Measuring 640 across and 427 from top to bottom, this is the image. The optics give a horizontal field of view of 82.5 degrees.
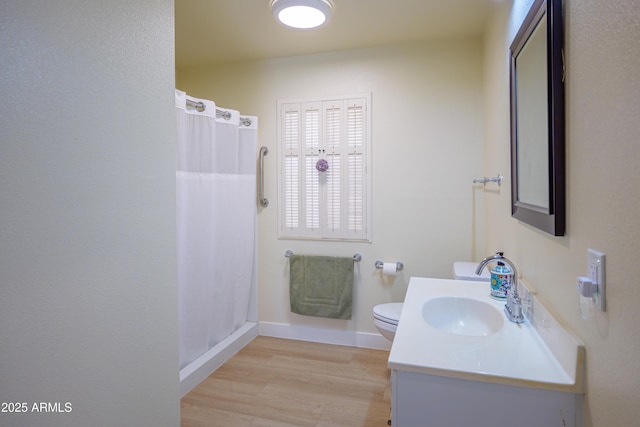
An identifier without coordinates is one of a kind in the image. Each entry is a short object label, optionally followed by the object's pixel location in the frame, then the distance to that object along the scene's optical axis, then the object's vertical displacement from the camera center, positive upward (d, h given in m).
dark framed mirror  0.99 +0.30
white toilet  2.20 -0.66
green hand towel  2.91 -0.59
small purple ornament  2.92 +0.38
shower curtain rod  2.40 +0.73
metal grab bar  3.12 +0.31
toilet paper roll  2.77 -0.43
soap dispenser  1.49 -0.29
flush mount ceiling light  2.06 +1.19
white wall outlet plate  0.77 -0.14
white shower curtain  2.34 -0.07
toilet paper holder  2.81 -0.41
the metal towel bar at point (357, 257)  2.92 -0.36
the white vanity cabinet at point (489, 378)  0.89 -0.42
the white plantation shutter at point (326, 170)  2.89 +0.36
